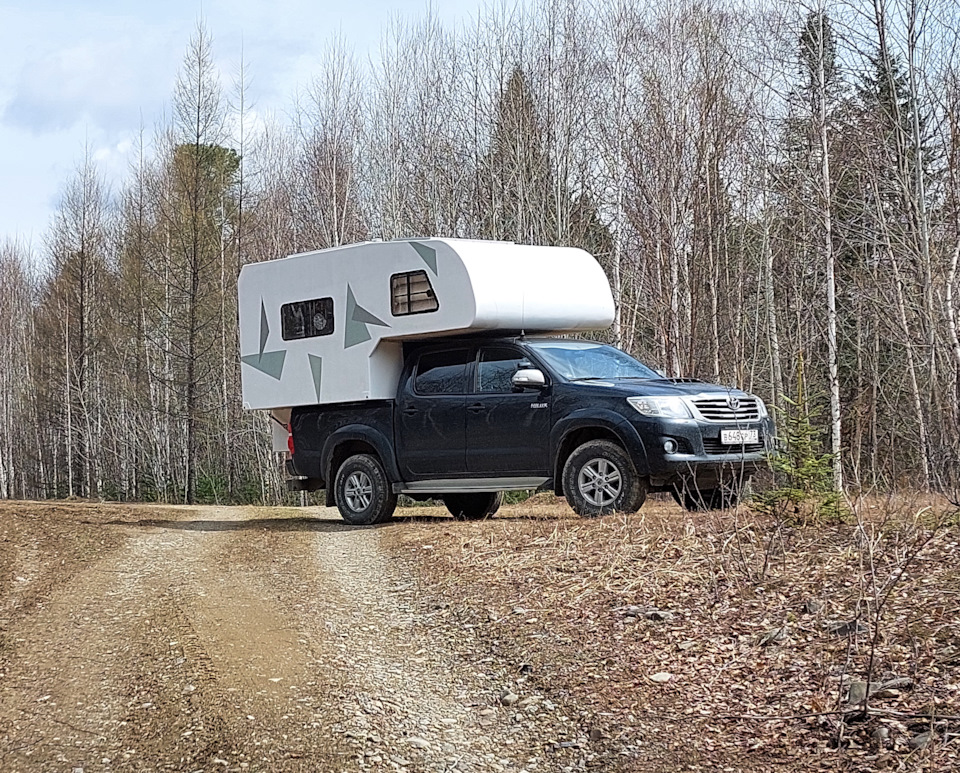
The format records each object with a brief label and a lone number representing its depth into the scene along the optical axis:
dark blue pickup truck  10.68
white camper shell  12.08
